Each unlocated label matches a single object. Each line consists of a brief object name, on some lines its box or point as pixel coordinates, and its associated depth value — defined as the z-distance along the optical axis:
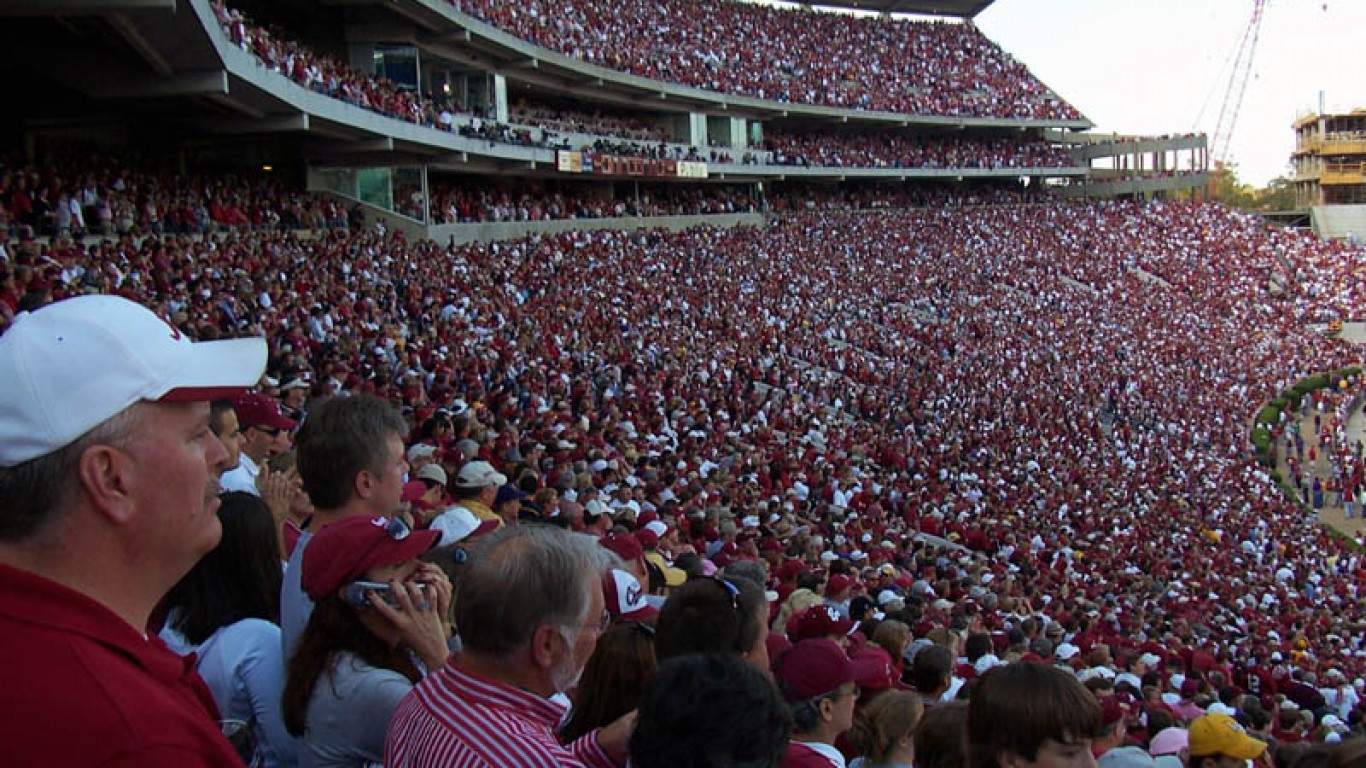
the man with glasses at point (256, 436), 4.81
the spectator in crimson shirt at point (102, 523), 1.40
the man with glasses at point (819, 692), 3.33
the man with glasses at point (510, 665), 2.44
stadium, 11.00
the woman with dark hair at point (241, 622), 3.19
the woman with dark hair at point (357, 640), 2.82
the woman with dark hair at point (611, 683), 3.00
